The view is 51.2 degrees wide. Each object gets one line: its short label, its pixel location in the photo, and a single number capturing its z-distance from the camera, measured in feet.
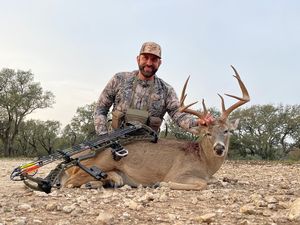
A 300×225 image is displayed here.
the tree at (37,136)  93.01
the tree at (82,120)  86.65
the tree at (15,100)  81.91
